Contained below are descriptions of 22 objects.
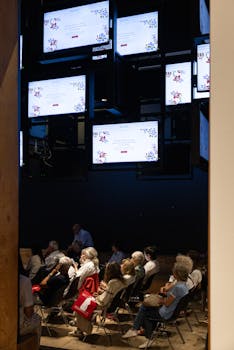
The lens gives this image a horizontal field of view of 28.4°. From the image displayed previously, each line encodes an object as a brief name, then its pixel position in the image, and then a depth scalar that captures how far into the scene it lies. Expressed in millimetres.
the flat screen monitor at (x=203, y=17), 4074
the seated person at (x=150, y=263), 6801
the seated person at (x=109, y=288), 5355
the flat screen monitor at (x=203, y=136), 3713
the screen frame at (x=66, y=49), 5725
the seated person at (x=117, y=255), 8322
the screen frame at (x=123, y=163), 6142
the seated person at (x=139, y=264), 6192
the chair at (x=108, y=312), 5395
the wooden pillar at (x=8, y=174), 2650
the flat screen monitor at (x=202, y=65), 4932
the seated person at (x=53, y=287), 5566
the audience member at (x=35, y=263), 6642
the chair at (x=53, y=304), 5594
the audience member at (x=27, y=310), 3639
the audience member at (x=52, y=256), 6784
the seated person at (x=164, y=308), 5000
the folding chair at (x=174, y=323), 4918
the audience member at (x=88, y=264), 6004
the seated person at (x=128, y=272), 5885
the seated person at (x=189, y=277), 5374
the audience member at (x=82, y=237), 9312
